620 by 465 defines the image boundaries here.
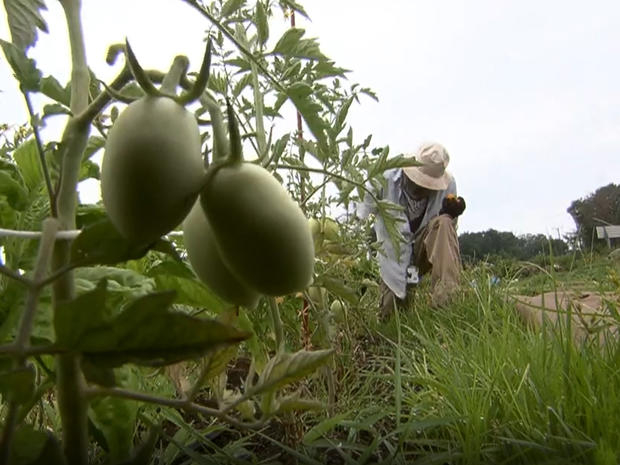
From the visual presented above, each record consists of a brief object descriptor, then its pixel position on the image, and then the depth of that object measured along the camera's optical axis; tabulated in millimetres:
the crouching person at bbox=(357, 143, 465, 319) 2920
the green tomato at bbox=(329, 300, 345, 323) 1232
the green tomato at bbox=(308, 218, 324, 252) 883
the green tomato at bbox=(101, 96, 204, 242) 295
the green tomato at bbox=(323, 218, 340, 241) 1096
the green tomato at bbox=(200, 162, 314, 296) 323
